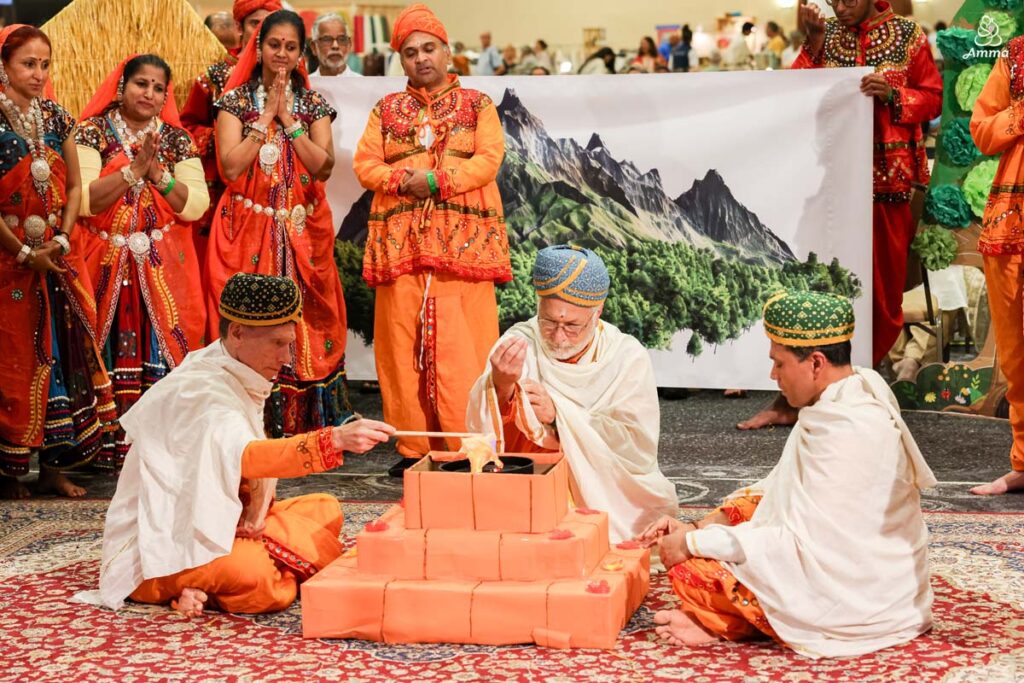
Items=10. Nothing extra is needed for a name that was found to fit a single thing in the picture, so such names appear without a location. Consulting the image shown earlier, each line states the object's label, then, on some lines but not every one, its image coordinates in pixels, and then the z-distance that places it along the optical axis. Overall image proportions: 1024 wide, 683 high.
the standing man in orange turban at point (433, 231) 5.56
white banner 6.45
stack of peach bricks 3.46
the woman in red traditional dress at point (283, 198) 5.77
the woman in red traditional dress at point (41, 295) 5.10
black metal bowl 3.67
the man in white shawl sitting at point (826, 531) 3.35
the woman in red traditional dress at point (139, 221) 5.48
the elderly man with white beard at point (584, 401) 4.09
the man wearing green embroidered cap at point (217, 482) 3.69
